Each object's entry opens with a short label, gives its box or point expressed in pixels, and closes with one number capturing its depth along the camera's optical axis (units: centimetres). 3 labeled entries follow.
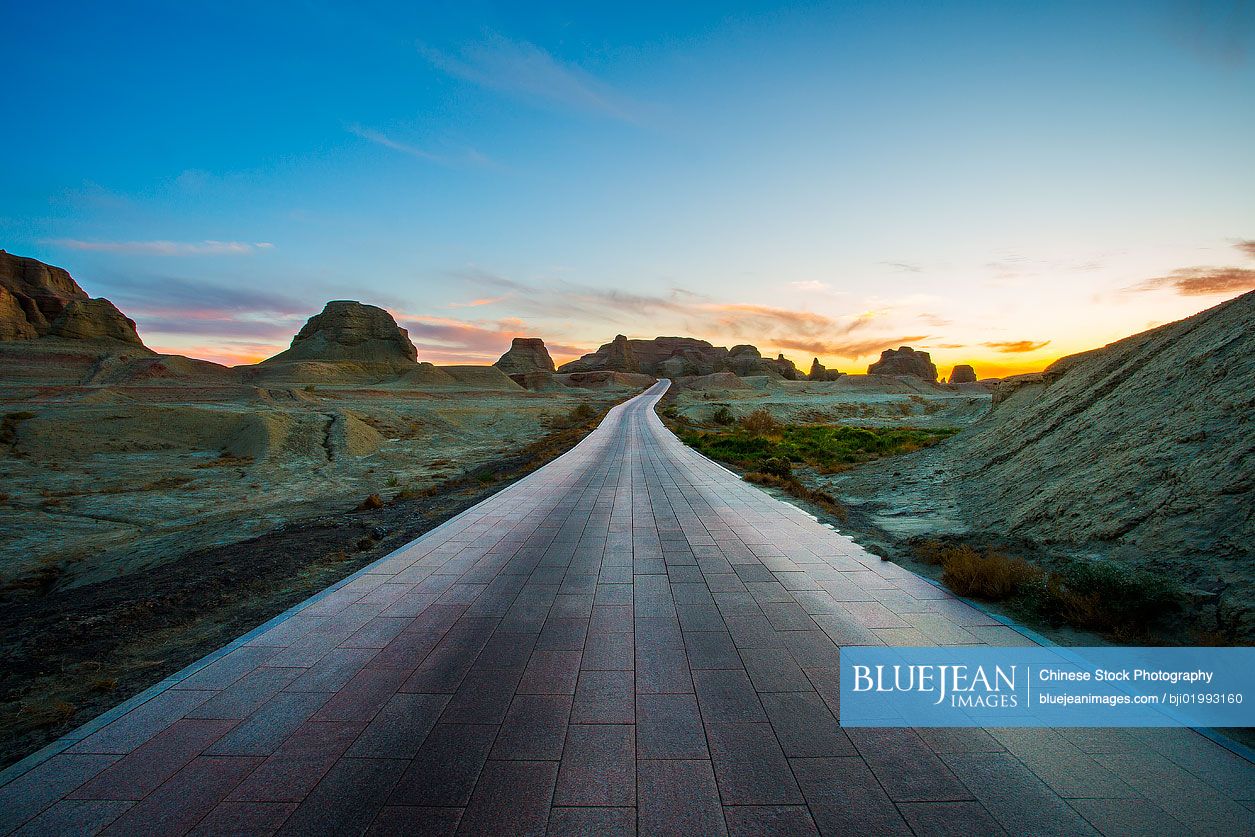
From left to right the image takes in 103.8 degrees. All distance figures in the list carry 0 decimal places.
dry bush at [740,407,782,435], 3087
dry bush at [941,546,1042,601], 534
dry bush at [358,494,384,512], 1239
